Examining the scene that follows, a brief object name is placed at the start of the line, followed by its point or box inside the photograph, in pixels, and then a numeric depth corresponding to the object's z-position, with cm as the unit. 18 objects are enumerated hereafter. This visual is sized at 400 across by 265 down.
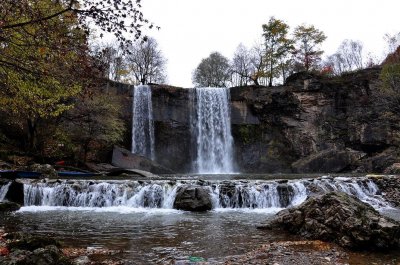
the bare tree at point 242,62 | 4747
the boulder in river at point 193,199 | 1127
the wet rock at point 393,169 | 2177
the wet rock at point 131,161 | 2458
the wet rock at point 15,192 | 1269
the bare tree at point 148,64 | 4338
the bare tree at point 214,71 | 4912
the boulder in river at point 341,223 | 587
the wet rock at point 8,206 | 1074
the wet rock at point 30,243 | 517
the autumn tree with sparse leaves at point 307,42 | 4072
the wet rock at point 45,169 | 1625
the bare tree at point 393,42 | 3677
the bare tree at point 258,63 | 3919
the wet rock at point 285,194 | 1247
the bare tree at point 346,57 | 5378
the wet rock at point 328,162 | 2683
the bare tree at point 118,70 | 4331
